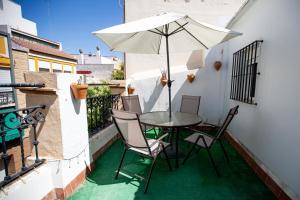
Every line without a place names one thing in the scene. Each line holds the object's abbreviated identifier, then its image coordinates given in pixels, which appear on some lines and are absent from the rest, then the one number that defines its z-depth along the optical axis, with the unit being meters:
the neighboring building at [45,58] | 11.84
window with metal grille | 3.20
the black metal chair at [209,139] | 2.74
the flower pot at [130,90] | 5.28
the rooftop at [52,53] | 11.95
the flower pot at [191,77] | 5.15
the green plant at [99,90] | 4.42
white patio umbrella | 2.43
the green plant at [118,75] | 12.65
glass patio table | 2.96
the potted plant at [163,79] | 5.30
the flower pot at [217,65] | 4.96
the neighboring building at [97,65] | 23.73
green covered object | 1.72
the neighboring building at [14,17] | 17.88
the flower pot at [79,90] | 2.31
